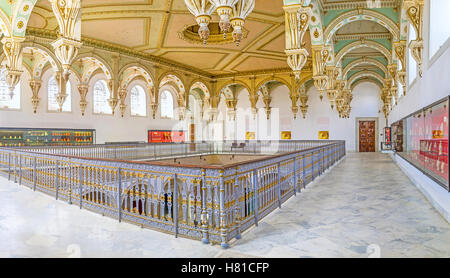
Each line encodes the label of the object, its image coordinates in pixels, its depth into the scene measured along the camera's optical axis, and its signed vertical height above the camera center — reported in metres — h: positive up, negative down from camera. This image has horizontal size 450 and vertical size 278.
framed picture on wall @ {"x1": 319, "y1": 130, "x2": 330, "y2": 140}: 25.22 +0.23
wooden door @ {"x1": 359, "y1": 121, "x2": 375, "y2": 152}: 24.83 +0.15
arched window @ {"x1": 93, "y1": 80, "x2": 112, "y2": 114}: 19.52 +2.61
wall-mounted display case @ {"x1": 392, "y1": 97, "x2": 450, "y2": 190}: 4.78 -0.05
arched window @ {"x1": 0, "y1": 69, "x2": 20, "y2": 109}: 15.35 +2.05
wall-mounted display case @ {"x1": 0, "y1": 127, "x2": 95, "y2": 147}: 14.95 +0.07
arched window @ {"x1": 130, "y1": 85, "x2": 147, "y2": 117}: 21.69 +2.63
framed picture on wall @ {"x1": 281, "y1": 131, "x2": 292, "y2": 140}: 25.84 +0.24
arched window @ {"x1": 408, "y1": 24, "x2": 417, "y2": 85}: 9.91 +2.46
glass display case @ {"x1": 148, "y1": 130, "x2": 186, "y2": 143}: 22.18 +0.13
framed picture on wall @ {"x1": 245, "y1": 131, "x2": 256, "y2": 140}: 26.74 +0.24
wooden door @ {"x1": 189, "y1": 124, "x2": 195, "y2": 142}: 26.86 +0.59
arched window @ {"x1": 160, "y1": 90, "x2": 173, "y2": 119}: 24.27 +2.71
